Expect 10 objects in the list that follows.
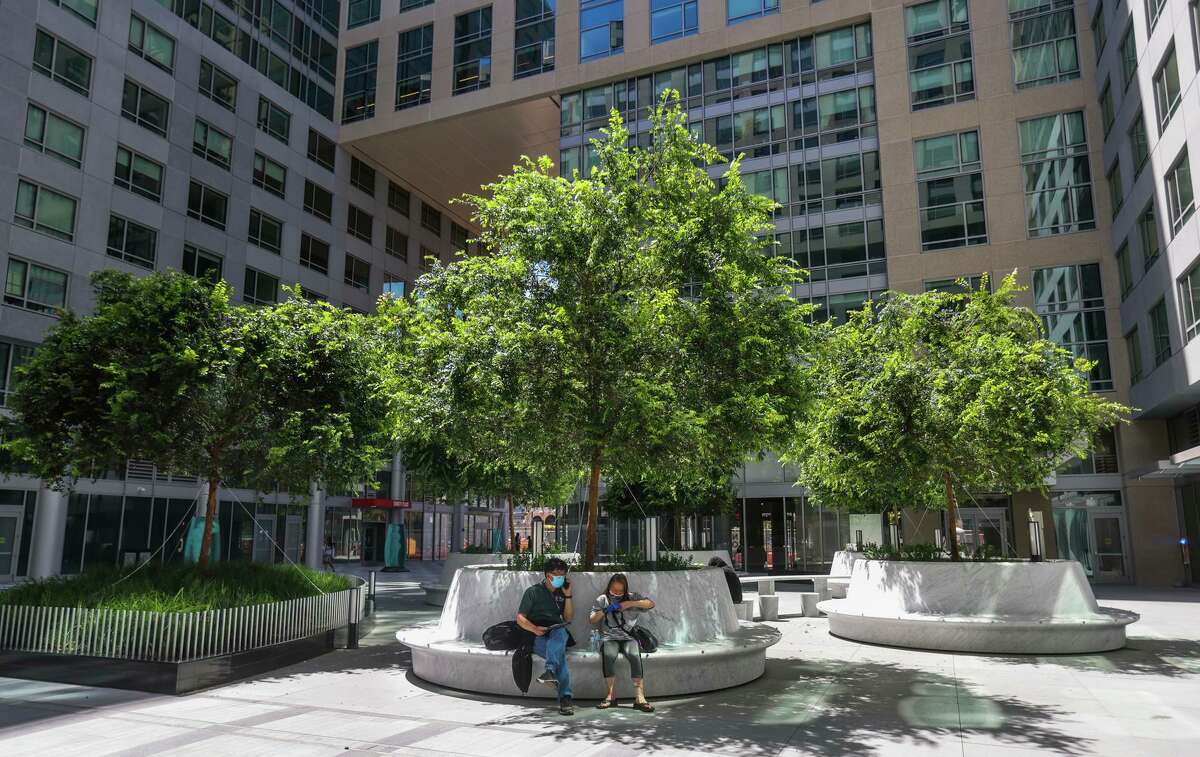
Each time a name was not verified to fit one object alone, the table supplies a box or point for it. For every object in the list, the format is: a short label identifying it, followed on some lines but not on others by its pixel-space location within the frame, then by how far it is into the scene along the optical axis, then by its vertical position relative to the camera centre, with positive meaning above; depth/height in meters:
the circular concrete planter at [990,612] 13.49 -1.51
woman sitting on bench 9.48 -1.21
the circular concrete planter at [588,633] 10.02 -1.53
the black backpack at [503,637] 9.80 -1.34
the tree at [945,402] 14.38 +2.04
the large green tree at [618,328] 10.97 +2.56
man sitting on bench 9.40 -1.17
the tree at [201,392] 12.95 +2.00
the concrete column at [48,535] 28.34 -0.49
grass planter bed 10.41 -1.41
